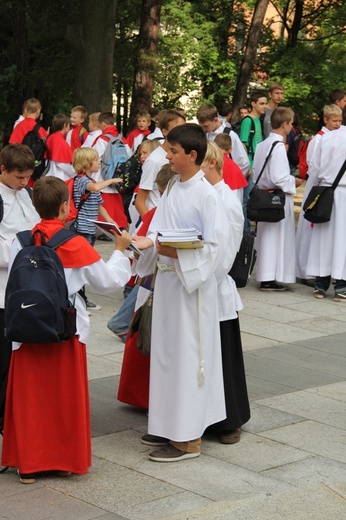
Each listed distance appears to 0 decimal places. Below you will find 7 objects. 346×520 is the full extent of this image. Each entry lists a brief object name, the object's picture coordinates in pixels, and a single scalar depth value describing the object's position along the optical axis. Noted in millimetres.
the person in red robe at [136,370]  6820
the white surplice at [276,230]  11617
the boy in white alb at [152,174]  8675
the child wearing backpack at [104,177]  13086
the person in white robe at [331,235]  11641
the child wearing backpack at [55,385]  5539
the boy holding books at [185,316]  5996
